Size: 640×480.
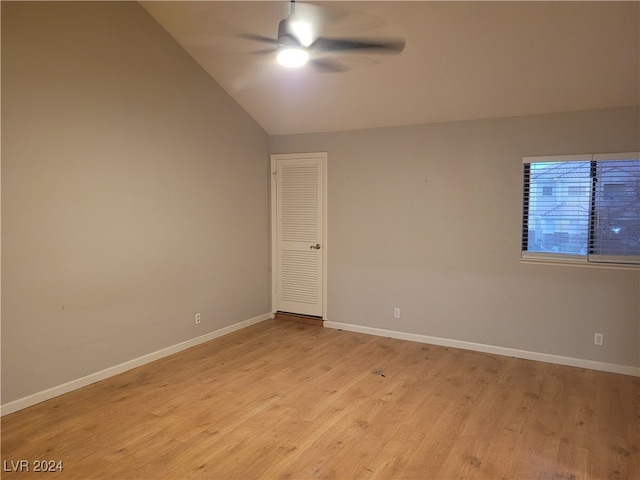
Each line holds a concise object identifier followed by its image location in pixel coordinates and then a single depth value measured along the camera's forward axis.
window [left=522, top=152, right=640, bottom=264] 3.85
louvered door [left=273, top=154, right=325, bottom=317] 5.54
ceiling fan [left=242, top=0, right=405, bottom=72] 2.64
